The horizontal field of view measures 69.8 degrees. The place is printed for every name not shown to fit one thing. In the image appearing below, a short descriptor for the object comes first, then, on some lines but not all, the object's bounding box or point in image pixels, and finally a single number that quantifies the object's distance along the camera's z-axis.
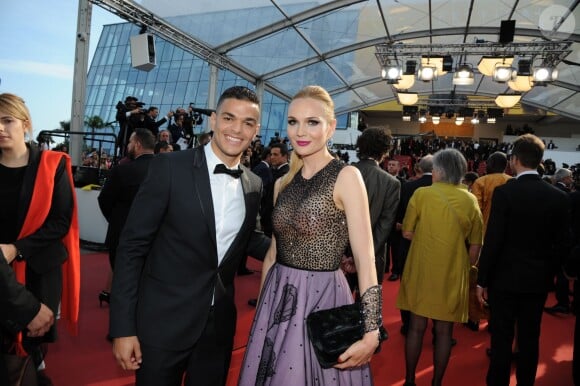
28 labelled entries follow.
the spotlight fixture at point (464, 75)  11.52
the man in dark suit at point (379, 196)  3.61
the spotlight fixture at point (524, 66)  11.04
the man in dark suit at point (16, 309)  1.71
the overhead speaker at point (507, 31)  9.88
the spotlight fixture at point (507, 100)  12.56
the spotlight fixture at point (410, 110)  20.87
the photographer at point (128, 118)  7.84
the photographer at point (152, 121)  7.92
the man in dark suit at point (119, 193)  3.88
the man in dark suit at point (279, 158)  5.70
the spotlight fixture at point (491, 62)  10.86
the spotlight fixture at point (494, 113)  22.44
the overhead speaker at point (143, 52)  8.48
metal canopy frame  9.38
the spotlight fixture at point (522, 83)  10.82
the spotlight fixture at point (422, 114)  22.86
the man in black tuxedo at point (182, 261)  1.72
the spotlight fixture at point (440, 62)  12.16
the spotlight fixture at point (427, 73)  11.61
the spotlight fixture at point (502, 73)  10.55
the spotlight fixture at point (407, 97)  13.38
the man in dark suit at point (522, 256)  2.87
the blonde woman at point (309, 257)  1.84
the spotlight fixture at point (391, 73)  12.15
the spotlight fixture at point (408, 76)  12.01
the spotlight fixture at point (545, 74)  10.91
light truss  10.99
